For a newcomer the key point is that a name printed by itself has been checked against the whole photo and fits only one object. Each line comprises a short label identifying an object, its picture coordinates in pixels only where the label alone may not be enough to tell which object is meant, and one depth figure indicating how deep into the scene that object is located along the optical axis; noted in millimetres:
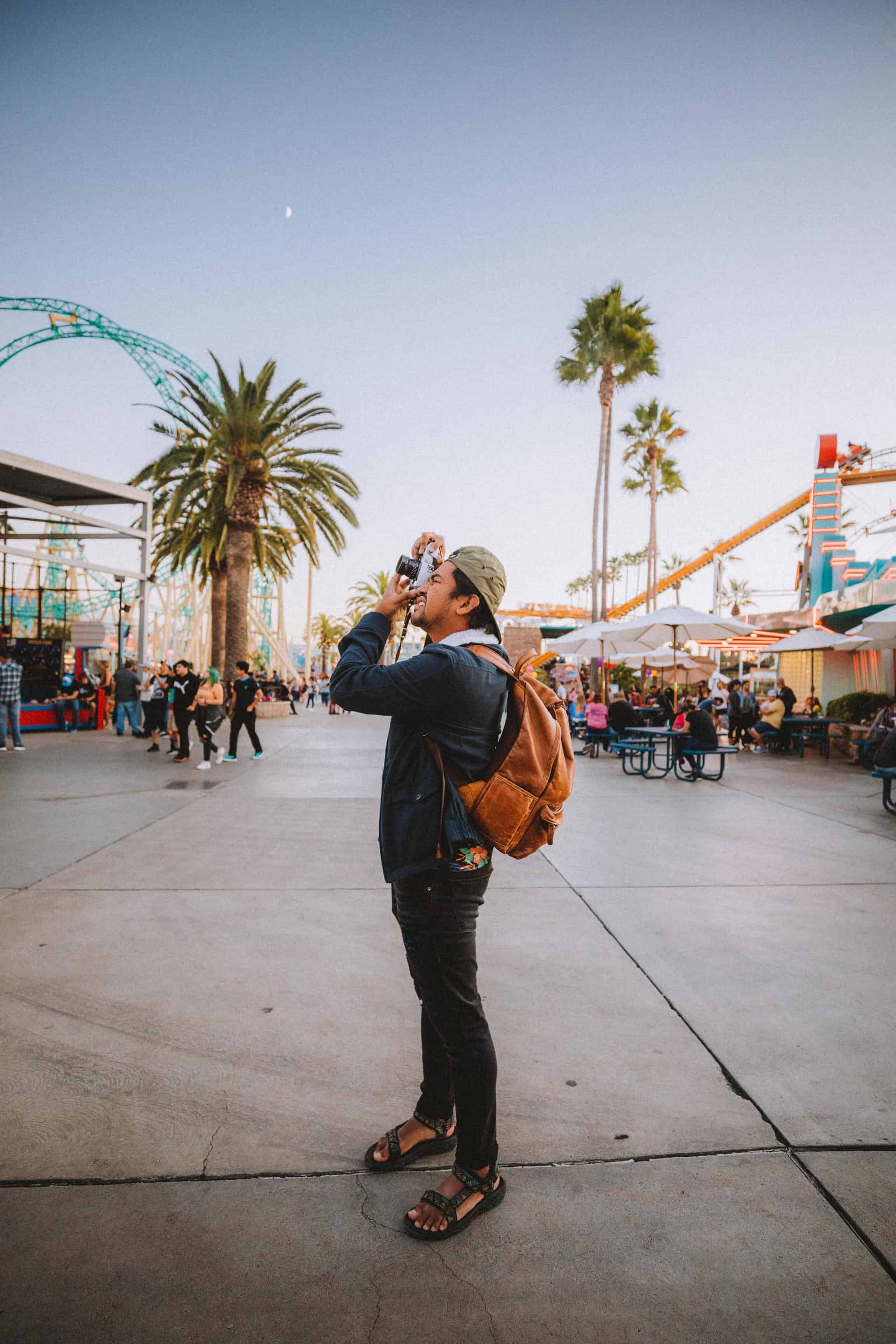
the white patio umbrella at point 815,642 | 16109
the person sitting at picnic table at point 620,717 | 14125
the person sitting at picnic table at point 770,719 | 16484
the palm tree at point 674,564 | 98088
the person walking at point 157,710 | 14273
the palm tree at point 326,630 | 84538
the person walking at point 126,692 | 16516
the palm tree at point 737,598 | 87875
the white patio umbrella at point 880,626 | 11117
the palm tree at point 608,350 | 28047
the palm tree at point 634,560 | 103500
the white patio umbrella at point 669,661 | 21969
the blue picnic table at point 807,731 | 15820
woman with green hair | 12211
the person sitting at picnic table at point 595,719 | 14680
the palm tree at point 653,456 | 38062
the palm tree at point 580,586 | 123000
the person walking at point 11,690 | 13000
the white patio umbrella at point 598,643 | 15938
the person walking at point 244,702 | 12227
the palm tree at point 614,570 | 111062
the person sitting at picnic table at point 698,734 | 11438
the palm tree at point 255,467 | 20719
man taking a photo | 2025
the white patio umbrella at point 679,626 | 13445
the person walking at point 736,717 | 17500
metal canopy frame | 13977
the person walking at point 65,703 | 17609
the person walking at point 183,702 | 12609
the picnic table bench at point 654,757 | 11578
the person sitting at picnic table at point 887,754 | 8414
